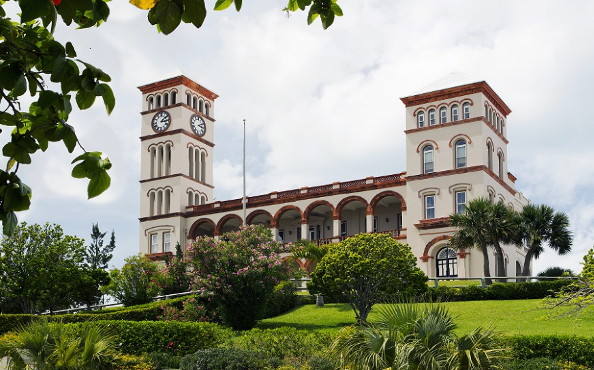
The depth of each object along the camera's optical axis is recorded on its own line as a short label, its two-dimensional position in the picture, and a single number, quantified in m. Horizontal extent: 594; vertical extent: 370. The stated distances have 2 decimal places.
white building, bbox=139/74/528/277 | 50.34
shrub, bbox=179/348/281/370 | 20.94
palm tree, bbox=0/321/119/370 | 17.61
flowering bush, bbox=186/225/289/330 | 32.34
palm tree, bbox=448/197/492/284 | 43.25
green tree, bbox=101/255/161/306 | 43.31
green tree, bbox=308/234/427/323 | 32.62
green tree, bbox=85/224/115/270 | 70.69
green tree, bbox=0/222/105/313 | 42.88
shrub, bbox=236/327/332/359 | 22.55
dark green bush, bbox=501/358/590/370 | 19.11
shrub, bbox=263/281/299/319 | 37.39
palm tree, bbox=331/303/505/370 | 13.77
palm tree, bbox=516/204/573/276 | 43.12
